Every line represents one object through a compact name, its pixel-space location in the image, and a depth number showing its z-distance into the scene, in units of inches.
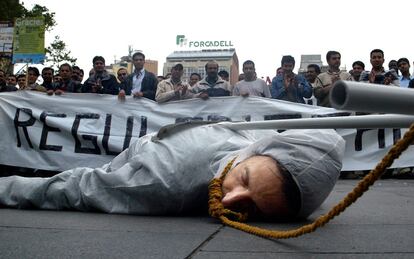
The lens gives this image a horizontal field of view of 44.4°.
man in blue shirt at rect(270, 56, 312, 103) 238.4
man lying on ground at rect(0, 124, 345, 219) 87.0
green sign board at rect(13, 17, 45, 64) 285.0
